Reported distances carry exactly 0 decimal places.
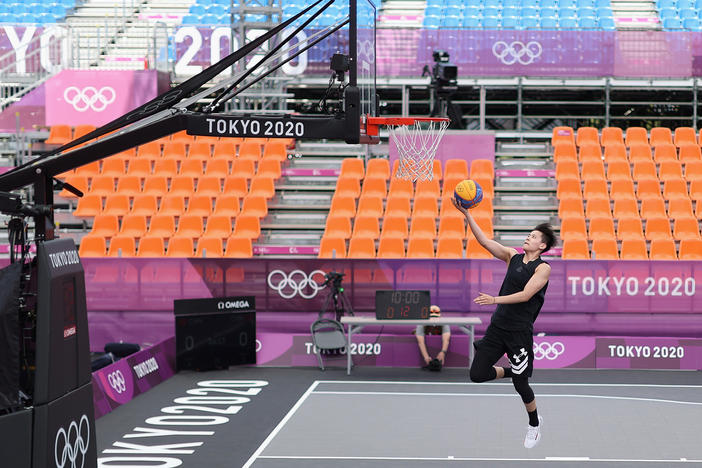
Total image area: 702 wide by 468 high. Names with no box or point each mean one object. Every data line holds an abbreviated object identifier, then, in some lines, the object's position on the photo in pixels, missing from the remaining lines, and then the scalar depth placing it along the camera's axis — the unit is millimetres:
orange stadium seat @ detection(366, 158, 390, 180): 21750
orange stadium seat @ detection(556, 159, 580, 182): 21827
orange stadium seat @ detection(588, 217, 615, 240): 19797
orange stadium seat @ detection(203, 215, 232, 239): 20391
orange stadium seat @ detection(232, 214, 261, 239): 20344
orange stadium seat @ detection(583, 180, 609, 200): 20859
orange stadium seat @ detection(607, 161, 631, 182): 21891
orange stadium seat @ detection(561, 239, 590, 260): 19000
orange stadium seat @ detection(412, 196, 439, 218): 20344
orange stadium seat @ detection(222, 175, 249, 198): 21741
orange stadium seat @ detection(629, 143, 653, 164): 22391
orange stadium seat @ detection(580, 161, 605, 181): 21734
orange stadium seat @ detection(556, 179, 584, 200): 21205
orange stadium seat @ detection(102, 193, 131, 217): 21406
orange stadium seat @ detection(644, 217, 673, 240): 19922
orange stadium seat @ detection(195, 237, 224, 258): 19734
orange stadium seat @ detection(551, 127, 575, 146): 23062
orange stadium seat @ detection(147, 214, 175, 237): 20662
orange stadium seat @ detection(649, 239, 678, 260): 19000
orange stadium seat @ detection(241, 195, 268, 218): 21097
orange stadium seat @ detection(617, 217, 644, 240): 19772
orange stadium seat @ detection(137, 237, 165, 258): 19859
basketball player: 9906
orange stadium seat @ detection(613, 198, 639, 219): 20344
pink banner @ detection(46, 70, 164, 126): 24156
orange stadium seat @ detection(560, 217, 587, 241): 19781
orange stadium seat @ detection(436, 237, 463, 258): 19203
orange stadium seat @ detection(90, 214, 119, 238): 20703
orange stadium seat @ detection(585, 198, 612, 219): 20250
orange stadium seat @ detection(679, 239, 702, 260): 18938
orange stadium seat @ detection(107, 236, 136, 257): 19812
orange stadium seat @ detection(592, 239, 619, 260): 19016
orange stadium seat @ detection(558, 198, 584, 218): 20391
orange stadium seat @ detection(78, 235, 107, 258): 19922
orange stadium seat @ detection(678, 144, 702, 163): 22234
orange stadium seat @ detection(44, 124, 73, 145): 23547
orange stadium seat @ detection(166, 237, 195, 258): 19797
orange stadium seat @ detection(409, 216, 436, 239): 19750
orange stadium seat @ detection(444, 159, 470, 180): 21516
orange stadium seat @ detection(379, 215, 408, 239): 20047
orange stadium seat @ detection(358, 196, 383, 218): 20533
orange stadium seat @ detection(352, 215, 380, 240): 20008
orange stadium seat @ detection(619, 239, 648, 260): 19094
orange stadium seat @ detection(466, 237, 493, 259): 18797
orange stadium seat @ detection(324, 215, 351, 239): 19984
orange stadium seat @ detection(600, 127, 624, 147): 22734
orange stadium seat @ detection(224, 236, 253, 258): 19828
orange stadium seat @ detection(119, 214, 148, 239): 20609
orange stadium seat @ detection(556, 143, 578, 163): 22453
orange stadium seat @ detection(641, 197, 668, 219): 20359
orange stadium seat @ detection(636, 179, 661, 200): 21047
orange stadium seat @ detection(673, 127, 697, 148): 22719
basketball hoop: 15928
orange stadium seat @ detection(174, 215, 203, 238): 20438
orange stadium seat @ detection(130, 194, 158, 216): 21311
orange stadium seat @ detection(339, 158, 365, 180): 21922
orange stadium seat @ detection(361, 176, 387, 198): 21166
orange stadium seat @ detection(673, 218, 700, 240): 19781
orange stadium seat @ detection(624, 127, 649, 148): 22797
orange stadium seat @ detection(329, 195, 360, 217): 20641
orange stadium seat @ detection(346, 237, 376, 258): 19516
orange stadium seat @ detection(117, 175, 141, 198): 22047
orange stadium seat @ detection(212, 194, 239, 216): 20953
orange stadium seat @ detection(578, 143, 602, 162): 22312
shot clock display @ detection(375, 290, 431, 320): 16375
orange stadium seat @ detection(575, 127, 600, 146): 22859
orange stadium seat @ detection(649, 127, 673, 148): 22842
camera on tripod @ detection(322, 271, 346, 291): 17203
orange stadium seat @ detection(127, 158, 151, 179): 22656
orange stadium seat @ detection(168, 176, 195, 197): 21797
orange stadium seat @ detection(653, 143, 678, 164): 22359
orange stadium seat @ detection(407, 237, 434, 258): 19266
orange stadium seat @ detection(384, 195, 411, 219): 20422
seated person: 16625
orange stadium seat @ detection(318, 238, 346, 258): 19500
